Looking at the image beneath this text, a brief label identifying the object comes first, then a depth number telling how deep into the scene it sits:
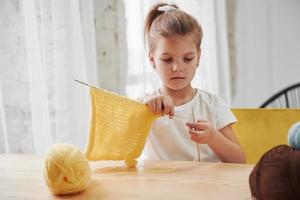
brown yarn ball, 0.52
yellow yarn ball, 0.65
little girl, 1.03
